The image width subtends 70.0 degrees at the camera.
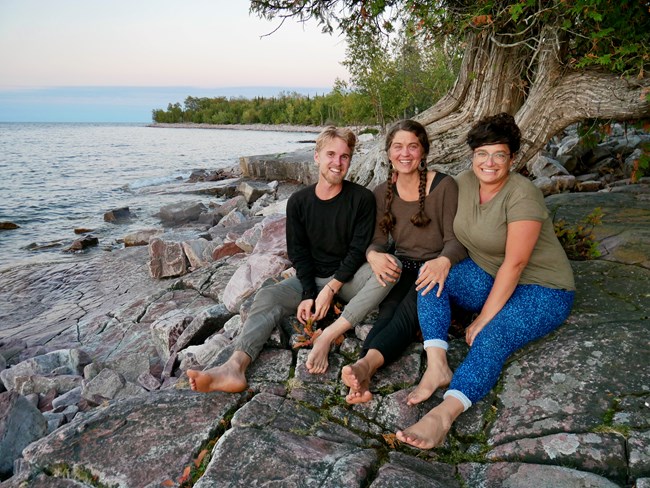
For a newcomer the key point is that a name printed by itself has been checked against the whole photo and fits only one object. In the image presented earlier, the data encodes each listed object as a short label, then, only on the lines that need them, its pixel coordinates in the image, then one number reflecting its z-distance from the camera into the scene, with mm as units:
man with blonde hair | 3529
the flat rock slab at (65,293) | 7207
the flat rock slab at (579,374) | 2613
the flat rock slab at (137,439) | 2480
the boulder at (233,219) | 11023
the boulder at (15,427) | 3576
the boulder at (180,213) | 13742
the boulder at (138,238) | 11430
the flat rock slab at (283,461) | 2256
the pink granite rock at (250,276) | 5277
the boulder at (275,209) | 10282
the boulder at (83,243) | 11461
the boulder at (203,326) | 5059
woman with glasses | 2977
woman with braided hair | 3332
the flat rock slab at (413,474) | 2246
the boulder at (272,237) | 6184
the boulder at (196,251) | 8188
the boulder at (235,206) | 13628
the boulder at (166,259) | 8336
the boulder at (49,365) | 5434
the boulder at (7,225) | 13797
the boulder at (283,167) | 17625
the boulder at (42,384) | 5160
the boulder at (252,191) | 15734
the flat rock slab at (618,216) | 4465
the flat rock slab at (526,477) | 2166
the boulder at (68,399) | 4707
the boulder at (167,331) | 5254
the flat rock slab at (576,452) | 2277
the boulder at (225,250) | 8008
